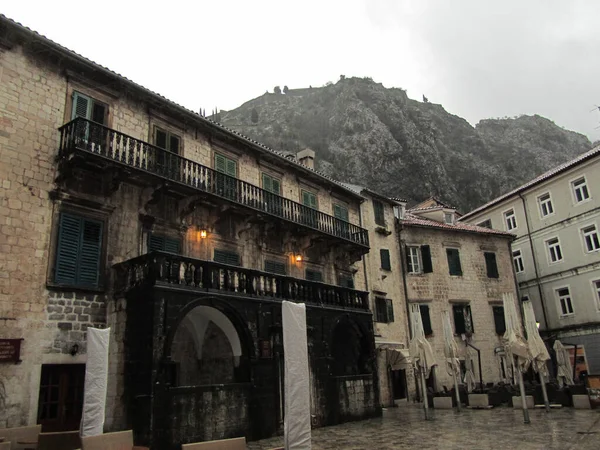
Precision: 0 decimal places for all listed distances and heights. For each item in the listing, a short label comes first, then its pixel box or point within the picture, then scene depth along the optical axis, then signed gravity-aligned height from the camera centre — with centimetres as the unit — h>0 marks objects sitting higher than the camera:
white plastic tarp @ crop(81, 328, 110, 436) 1016 -17
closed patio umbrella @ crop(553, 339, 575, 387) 2195 -71
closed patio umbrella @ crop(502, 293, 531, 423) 1709 +39
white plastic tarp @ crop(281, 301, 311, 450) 805 -28
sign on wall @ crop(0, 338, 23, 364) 1171 +70
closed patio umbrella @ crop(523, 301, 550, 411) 1820 +11
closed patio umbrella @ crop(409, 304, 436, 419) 1845 +17
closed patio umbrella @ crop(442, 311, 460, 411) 2076 +16
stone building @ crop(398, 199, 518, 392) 2917 +444
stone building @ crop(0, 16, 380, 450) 1235 +293
